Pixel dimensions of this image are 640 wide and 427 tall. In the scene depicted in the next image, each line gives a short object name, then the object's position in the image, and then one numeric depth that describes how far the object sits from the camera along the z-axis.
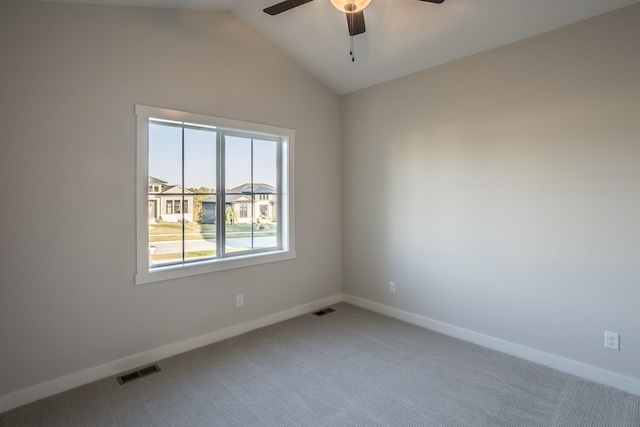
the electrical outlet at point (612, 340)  2.35
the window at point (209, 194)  2.77
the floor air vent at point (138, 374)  2.45
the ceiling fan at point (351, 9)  1.93
